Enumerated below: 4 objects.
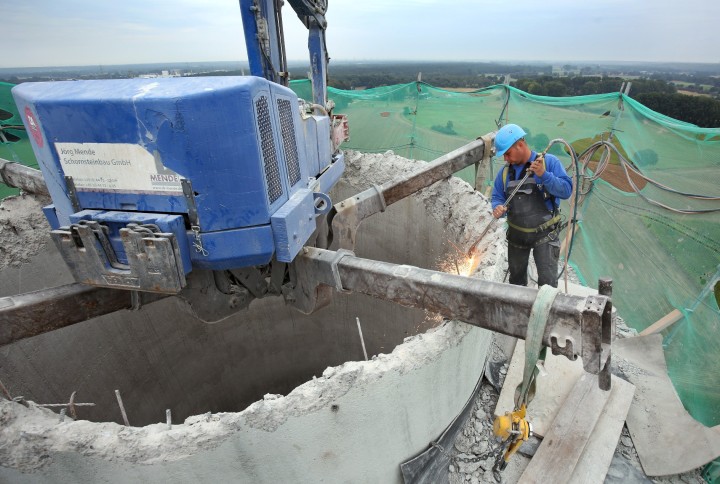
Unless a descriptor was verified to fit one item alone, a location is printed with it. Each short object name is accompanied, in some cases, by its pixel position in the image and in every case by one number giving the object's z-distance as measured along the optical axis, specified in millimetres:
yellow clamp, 2250
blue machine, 1833
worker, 3070
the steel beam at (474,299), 1649
